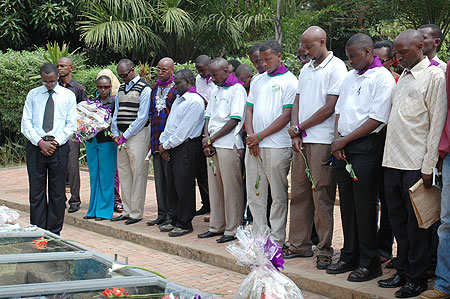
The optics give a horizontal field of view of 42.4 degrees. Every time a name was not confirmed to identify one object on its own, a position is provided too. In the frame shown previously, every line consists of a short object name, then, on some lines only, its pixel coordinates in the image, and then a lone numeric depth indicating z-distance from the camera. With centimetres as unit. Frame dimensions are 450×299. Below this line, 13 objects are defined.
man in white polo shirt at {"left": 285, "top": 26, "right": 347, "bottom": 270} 581
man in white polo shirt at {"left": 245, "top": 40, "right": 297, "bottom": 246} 632
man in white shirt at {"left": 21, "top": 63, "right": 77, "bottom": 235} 729
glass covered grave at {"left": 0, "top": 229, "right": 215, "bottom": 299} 319
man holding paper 471
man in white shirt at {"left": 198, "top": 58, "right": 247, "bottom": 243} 696
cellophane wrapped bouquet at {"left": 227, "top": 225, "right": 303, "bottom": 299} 352
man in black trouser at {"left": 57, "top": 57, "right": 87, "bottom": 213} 950
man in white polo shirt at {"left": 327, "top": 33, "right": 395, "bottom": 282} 527
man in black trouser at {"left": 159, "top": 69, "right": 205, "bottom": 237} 746
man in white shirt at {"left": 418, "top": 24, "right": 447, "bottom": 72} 537
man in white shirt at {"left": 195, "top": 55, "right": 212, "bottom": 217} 816
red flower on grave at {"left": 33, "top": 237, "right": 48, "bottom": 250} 442
